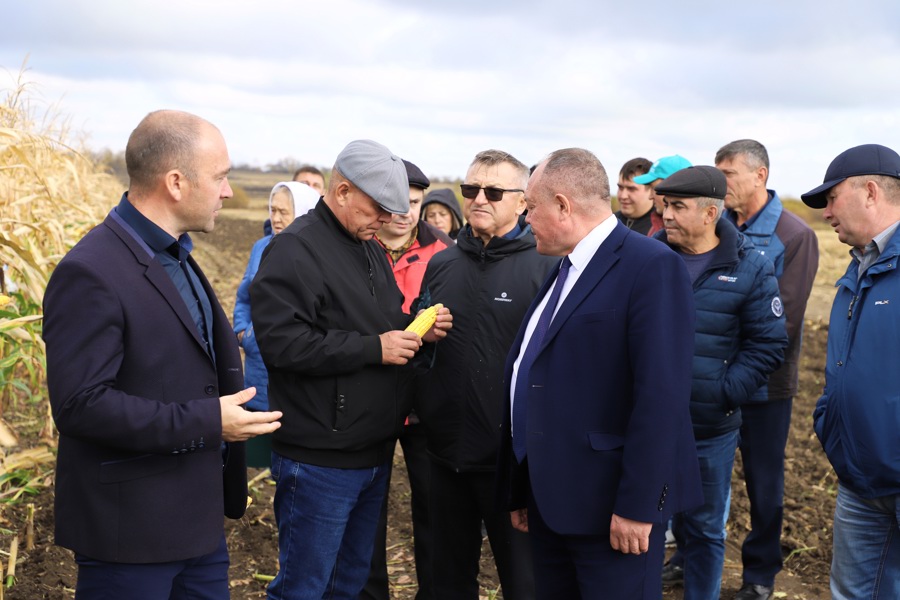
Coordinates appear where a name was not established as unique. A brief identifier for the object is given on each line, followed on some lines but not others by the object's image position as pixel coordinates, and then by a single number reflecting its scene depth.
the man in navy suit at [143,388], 2.51
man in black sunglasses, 3.93
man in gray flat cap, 3.50
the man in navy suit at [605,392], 2.92
